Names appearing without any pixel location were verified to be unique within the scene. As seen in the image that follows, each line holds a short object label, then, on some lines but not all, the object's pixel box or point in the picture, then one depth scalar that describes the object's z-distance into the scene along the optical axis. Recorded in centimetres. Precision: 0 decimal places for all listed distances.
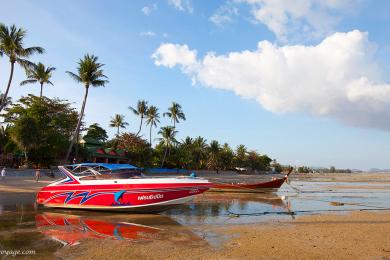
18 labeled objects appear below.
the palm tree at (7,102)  4594
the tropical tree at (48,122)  3697
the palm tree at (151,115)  6488
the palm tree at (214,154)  7204
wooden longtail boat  2575
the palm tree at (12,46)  3064
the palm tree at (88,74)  3788
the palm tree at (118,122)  6919
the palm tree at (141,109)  6364
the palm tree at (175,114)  6925
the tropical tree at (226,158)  7581
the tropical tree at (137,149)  4825
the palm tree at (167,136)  6101
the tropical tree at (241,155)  8788
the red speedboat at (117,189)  1284
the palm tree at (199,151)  6725
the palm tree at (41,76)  4647
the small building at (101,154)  4731
